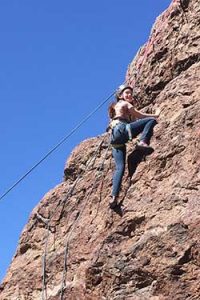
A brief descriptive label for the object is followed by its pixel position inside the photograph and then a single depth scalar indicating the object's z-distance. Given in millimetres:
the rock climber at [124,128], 15405
